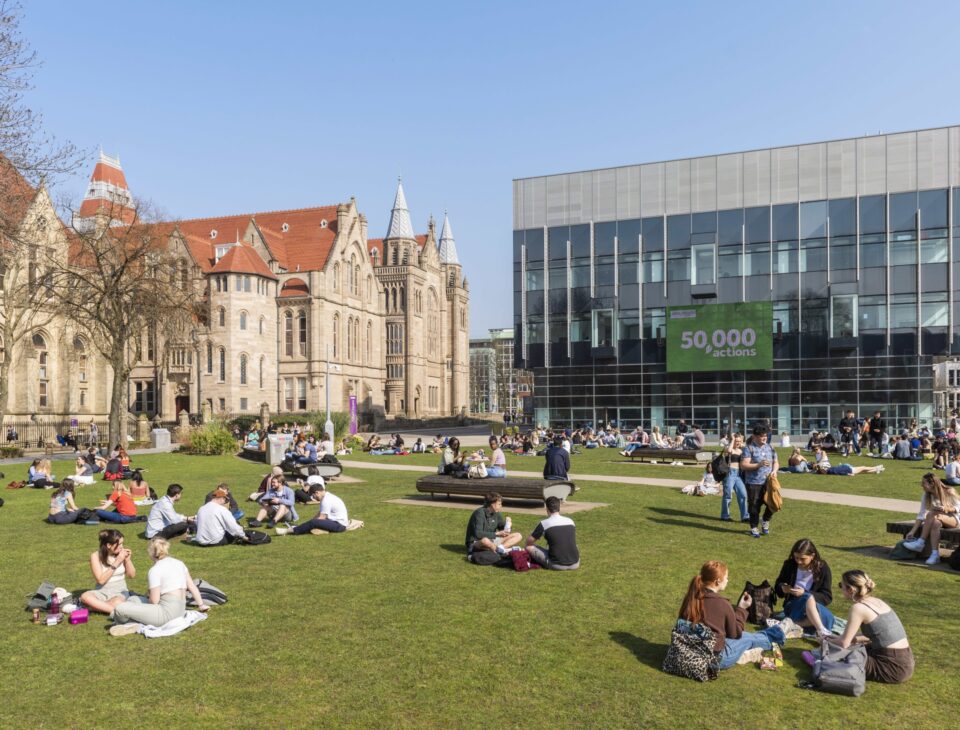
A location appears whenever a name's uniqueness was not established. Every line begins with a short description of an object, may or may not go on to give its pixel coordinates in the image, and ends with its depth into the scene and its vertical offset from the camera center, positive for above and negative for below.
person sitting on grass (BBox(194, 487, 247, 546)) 14.68 -2.57
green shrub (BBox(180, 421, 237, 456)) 37.09 -2.60
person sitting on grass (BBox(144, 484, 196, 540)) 15.25 -2.57
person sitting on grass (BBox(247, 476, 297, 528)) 16.89 -2.52
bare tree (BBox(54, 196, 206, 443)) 40.06 +5.16
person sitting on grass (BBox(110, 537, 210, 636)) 9.38 -2.56
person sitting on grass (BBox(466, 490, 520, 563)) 13.00 -2.45
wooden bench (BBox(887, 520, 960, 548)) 12.91 -2.46
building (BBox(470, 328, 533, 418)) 172.75 -0.21
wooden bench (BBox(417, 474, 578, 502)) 18.27 -2.41
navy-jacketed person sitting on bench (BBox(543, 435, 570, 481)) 19.78 -1.95
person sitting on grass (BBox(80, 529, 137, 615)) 10.31 -2.40
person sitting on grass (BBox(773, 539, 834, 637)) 9.28 -2.42
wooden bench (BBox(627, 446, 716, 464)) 30.91 -2.80
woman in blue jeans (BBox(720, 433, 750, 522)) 16.44 -2.16
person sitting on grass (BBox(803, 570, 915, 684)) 7.63 -2.40
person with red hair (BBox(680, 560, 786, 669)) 8.05 -2.33
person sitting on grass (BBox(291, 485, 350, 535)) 15.86 -2.64
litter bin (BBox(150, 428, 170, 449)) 41.66 -2.74
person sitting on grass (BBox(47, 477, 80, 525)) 17.52 -2.68
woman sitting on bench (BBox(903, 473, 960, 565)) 12.88 -2.14
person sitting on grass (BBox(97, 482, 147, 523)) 17.56 -2.74
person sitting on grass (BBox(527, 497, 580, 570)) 12.28 -2.48
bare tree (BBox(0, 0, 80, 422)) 21.86 +5.80
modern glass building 50.50 +7.29
